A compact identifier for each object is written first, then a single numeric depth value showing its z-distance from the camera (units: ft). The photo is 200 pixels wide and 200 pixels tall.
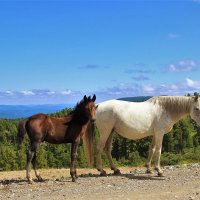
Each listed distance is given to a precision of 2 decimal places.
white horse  42.63
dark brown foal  37.73
